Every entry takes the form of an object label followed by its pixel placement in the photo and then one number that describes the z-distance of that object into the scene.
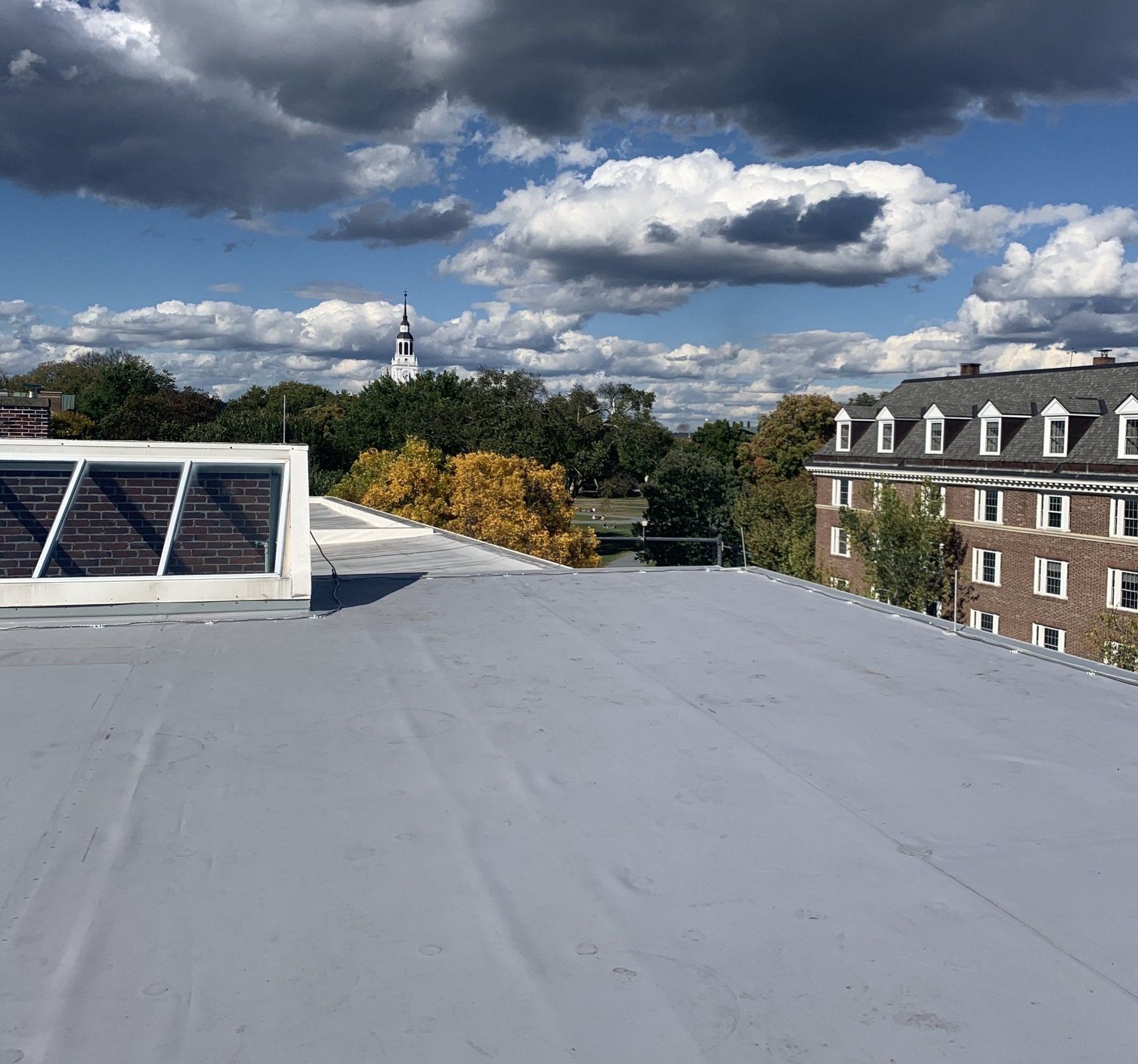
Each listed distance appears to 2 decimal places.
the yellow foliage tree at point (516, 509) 31.73
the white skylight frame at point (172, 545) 8.34
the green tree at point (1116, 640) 28.64
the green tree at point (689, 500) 64.38
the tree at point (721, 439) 91.62
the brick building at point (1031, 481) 33.28
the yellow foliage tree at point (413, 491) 33.06
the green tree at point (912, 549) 38.44
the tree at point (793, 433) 73.62
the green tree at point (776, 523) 52.94
